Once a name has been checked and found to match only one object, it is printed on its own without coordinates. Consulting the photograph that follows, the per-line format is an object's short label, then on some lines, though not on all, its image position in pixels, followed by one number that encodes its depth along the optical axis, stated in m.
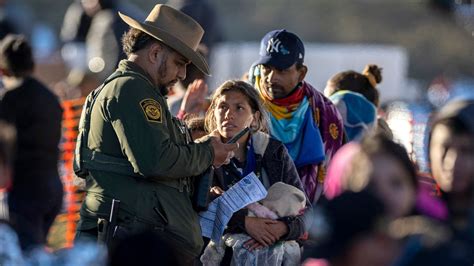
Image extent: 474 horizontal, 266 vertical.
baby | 12.98
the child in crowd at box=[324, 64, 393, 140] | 16.87
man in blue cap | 14.55
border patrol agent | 11.55
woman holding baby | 12.99
